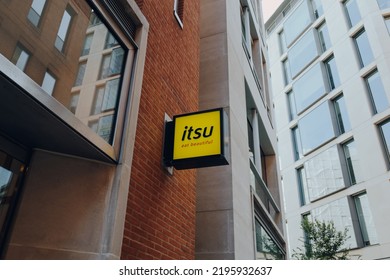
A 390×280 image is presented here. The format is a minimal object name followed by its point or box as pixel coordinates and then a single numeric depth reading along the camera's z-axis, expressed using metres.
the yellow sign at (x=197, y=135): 4.62
